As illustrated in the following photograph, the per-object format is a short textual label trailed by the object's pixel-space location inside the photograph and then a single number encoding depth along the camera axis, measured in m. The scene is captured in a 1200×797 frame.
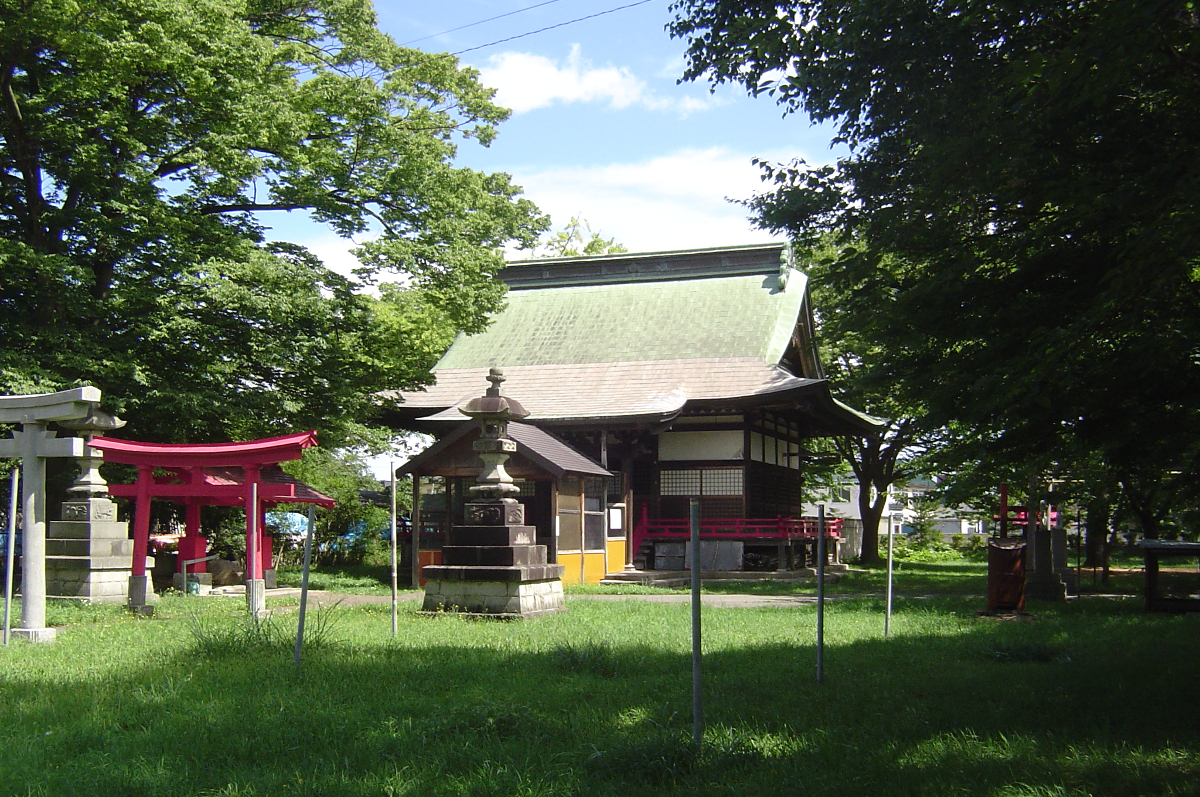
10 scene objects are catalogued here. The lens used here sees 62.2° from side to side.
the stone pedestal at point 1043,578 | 16.61
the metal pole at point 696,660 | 5.45
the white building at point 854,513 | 36.09
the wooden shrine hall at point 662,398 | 22.48
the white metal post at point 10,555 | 9.05
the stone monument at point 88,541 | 13.95
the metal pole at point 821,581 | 7.42
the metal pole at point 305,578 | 7.91
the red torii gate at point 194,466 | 13.92
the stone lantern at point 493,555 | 12.96
